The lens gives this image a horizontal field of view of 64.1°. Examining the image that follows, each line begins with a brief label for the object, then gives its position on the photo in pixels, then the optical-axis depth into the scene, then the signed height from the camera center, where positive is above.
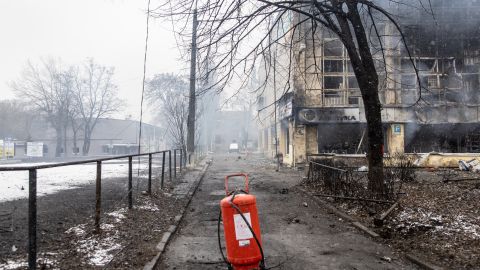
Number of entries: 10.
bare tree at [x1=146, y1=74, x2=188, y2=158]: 25.17 +6.89
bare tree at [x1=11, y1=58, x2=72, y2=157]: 49.50 +6.18
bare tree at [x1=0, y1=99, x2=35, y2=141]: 65.50 +4.03
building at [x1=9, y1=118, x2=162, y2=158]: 56.84 +1.50
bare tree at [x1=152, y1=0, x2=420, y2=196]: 8.59 +2.39
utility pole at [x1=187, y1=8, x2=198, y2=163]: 22.34 +1.15
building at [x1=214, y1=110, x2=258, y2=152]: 76.46 +3.56
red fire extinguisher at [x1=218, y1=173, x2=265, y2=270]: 4.17 -0.96
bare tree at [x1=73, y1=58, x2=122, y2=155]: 51.72 +6.06
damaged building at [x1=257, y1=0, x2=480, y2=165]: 21.67 +2.87
